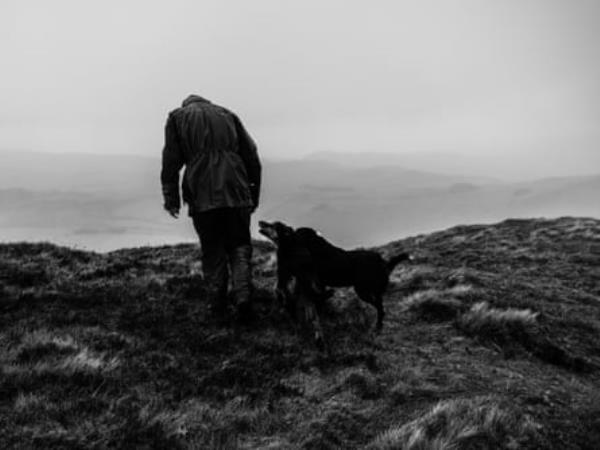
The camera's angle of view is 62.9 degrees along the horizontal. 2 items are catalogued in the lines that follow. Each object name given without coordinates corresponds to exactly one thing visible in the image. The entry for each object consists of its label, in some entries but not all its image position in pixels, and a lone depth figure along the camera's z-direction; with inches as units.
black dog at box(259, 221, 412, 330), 276.7
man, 270.1
